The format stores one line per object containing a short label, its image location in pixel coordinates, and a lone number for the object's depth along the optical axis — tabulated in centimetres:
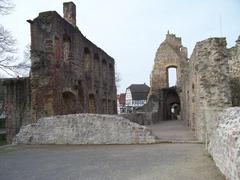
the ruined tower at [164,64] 2167
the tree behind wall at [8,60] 1061
